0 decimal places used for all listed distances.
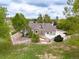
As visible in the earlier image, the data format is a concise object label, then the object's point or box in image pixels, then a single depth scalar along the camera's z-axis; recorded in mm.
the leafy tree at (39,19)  31861
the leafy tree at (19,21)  24954
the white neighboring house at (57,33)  19442
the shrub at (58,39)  16148
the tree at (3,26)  11062
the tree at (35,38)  16353
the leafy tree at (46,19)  31907
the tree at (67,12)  8827
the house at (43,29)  21409
